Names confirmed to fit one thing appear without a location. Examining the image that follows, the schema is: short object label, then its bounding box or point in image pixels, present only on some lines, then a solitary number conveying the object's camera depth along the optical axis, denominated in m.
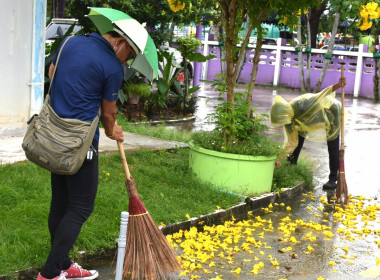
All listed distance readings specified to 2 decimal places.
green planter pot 6.98
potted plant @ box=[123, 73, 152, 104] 11.97
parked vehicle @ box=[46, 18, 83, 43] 14.01
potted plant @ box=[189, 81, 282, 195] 7.02
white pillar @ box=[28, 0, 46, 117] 8.46
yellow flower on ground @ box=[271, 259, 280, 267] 5.14
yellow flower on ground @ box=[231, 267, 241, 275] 4.87
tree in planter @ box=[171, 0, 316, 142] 7.34
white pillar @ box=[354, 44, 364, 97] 23.30
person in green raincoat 7.93
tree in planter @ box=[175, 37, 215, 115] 12.72
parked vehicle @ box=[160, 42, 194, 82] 15.58
